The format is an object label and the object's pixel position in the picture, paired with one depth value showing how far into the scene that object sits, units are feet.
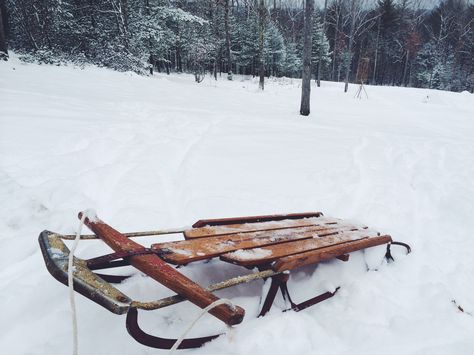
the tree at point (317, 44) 114.49
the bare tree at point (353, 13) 68.59
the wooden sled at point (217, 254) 4.95
